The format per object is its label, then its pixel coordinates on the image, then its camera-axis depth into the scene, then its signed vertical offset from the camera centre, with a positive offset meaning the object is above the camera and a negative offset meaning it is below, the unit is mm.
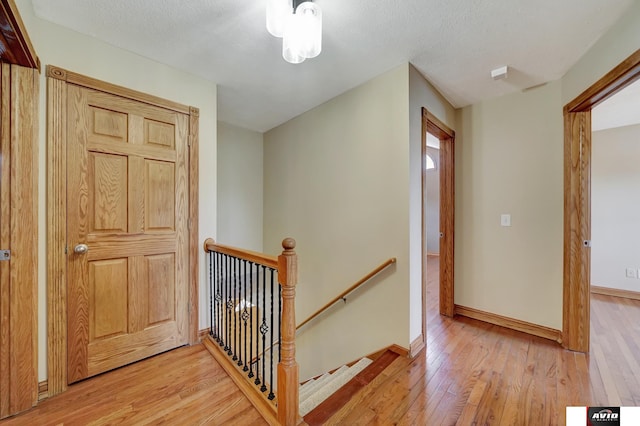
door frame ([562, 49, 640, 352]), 2029 -88
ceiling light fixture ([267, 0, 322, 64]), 1281 +993
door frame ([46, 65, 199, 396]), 1555 -74
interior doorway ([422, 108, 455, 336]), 2787 -76
